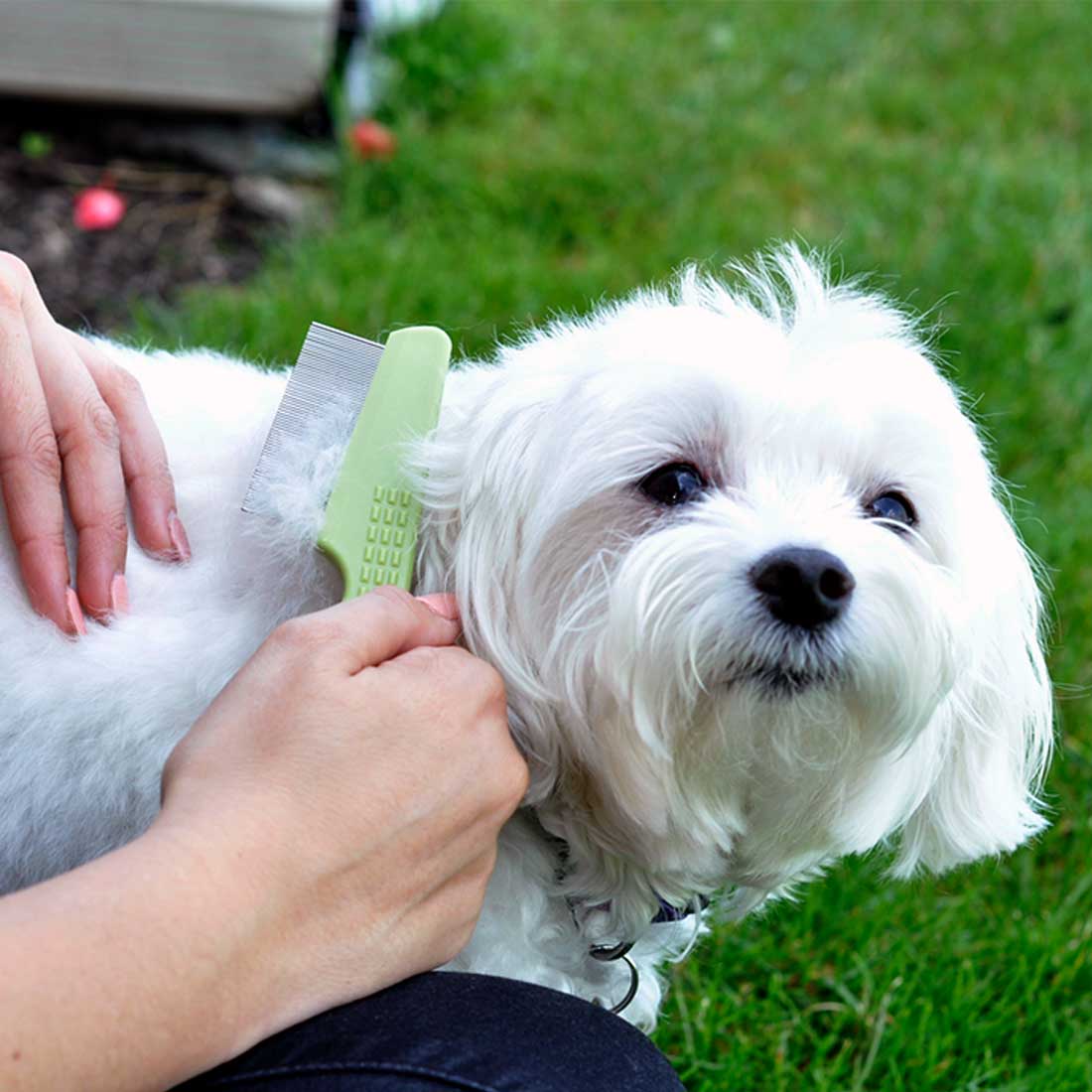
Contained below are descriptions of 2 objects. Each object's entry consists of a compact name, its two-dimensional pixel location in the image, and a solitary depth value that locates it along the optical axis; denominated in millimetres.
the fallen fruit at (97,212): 3328
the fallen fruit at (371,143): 3588
